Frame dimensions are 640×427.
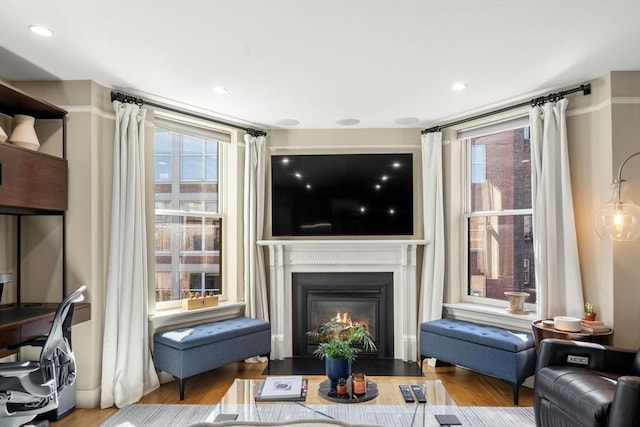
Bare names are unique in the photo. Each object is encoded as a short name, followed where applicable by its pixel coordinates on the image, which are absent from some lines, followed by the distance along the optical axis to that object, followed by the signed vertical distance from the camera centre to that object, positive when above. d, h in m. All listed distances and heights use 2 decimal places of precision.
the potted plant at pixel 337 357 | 2.61 -0.84
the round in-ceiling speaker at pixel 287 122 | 4.27 +1.14
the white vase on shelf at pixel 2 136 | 2.64 +0.61
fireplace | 4.34 -0.44
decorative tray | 2.45 -1.04
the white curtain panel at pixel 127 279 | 3.22 -0.42
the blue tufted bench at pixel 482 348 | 3.20 -1.03
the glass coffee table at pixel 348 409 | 2.31 -1.08
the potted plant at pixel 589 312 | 3.01 -0.64
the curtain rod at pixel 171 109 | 3.35 +1.10
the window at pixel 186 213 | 3.92 +0.16
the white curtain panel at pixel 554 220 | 3.23 +0.06
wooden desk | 2.35 -0.58
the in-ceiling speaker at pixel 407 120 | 4.20 +1.14
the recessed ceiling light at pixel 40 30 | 2.36 +1.18
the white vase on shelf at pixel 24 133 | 2.86 +0.69
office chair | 2.15 -0.83
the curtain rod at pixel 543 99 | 3.21 +1.10
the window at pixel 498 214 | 3.82 +0.14
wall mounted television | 4.46 +0.37
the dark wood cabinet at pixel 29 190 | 2.49 +0.27
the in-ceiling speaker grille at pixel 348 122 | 4.26 +1.14
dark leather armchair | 1.93 -0.88
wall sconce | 2.72 +0.07
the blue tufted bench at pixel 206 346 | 3.33 -1.03
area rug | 2.31 -1.11
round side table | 2.84 -0.77
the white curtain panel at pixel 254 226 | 4.30 +0.03
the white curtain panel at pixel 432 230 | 4.19 -0.02
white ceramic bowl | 2.94 -0.71
